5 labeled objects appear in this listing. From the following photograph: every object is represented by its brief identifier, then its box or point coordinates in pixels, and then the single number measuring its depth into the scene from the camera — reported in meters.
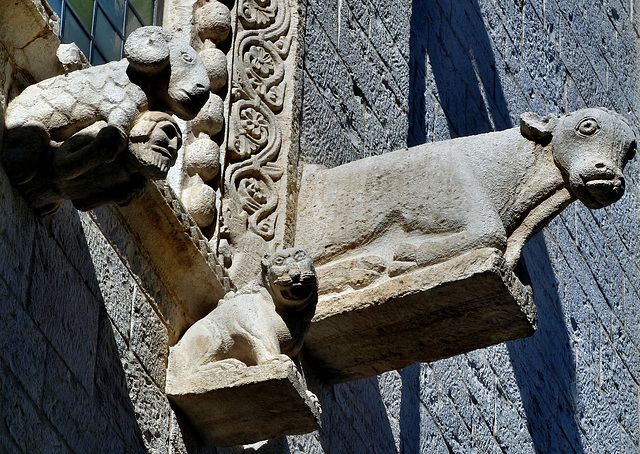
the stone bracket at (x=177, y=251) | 7.72
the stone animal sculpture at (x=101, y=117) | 6.25
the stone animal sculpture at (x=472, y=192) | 8.48
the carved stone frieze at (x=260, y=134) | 8.98
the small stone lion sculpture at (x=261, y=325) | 7.73
